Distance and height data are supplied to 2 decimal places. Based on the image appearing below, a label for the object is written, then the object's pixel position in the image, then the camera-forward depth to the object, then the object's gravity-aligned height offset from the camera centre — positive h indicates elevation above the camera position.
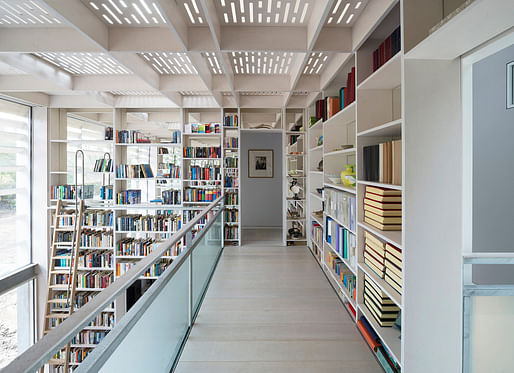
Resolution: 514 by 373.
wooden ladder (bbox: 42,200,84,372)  4.41 -1.63
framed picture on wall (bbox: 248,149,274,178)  7.09 +0.46
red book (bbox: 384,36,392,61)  1.97 +0.91
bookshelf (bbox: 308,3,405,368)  1.94 +0.11
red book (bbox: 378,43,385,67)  2.07 +0.91
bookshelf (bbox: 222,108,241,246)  5.26 -0.14
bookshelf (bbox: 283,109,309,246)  5.13 -0.22
